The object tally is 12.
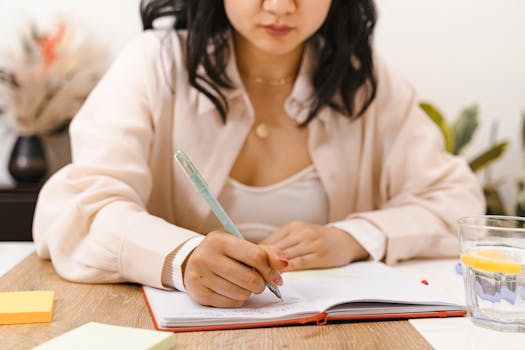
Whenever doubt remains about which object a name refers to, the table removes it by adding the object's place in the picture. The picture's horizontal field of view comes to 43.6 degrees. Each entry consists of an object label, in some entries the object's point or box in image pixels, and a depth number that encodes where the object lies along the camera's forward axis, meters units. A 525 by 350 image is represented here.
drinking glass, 0.80
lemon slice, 0.80
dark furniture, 2.25
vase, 2.43
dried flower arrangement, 2.36
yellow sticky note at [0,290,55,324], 0.78
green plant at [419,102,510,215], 2.53
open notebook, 0.79
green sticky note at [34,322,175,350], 0.66
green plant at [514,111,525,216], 2.68
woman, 1.12
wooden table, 0.73
